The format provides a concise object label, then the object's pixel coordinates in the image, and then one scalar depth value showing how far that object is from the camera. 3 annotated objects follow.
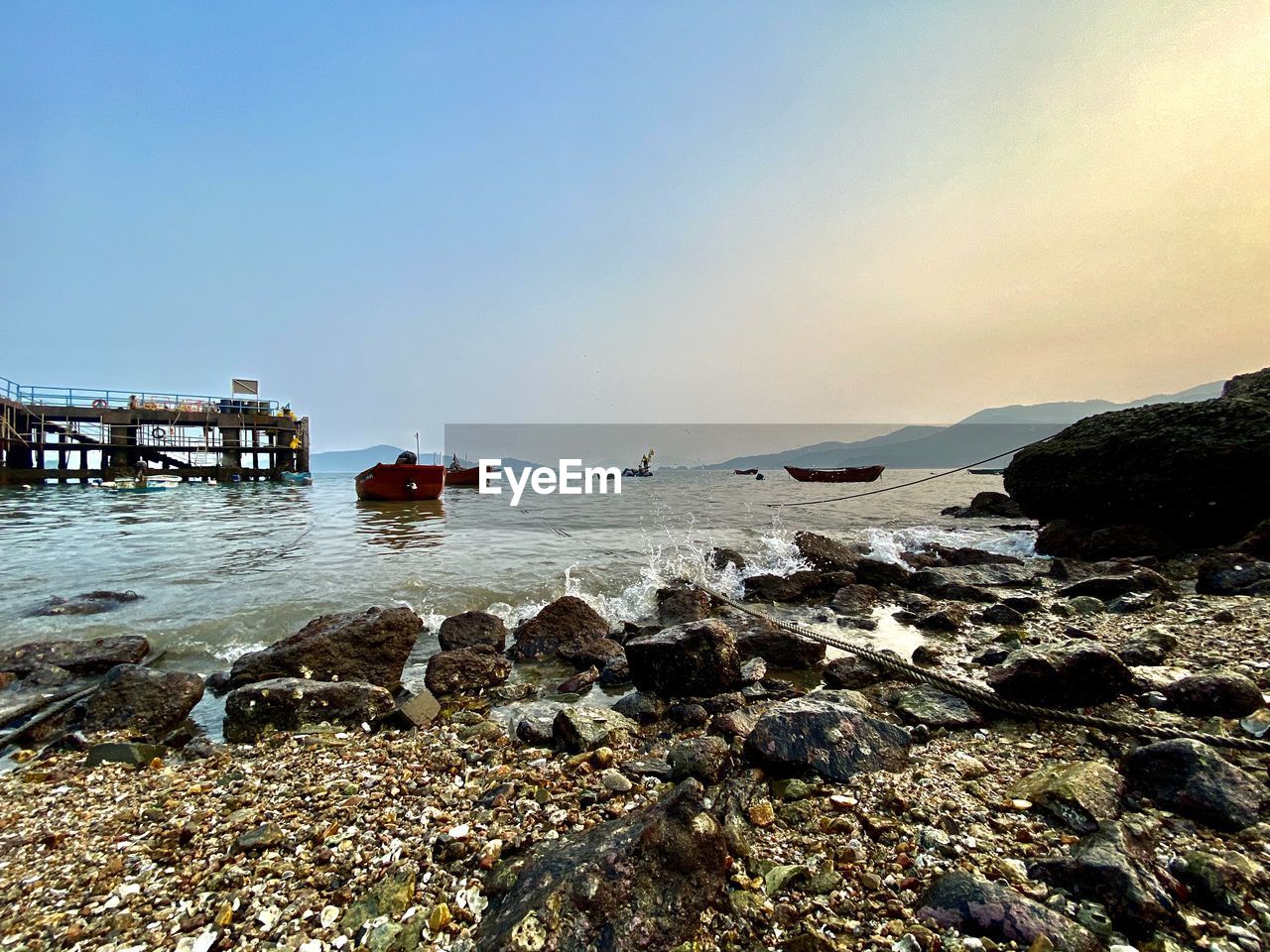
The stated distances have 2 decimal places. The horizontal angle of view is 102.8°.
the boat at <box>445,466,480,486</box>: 52.72
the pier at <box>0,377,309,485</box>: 41.69
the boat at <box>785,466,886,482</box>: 56.25
